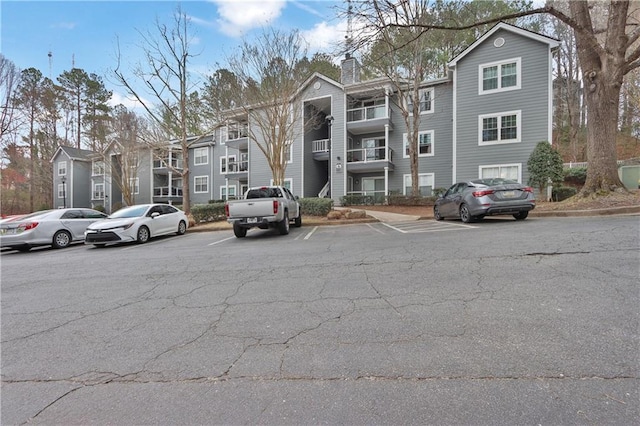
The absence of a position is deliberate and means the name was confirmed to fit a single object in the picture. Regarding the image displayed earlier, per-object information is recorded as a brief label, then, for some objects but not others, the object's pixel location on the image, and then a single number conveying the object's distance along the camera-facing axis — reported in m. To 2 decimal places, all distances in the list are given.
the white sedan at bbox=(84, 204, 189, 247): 10.03
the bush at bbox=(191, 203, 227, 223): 15.97
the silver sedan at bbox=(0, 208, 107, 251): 10.12
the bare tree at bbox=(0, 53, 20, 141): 21.03
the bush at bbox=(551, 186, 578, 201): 16.55
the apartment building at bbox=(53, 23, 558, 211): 17.92
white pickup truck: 9.82
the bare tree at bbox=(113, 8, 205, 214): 17.09
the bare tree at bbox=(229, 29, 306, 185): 14.95
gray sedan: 9.25
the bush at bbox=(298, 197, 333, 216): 15.15
